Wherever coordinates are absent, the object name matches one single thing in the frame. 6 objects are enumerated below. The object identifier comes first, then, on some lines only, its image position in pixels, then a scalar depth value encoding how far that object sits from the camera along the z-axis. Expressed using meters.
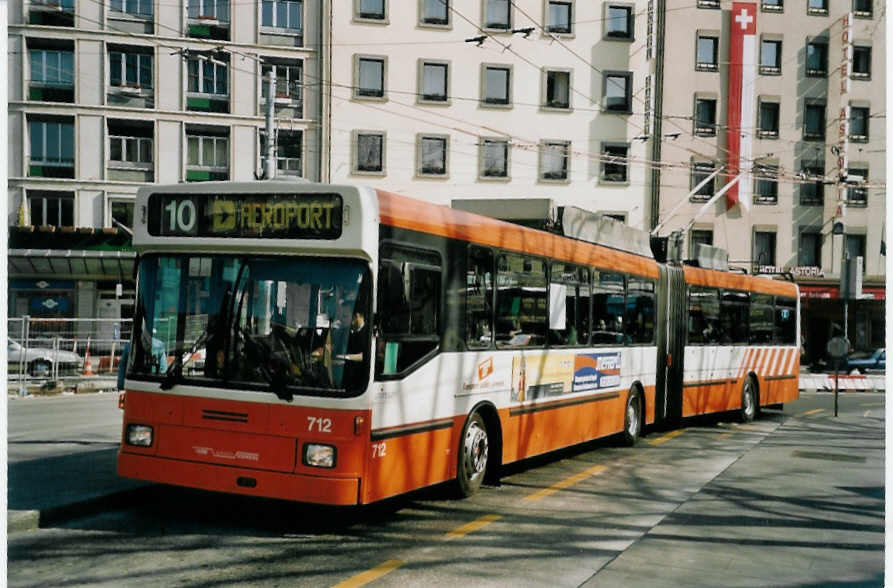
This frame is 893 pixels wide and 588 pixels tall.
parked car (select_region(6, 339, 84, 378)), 22.22
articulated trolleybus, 7.87
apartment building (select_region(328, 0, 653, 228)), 39.94
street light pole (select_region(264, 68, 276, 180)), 20.56
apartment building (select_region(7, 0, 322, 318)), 37.66
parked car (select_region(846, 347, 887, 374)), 41.53
